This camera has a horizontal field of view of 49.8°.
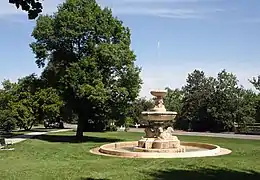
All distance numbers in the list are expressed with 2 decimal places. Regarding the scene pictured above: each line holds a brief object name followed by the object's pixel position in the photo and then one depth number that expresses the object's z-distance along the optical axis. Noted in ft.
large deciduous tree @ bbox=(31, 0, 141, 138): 66.08
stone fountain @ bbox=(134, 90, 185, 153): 47.45
